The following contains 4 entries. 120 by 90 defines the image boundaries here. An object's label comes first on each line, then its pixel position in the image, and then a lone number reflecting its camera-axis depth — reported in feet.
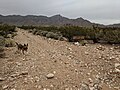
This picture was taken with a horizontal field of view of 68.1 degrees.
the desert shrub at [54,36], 27.68
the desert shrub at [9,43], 19.76
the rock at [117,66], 11.50
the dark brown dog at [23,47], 16.09
